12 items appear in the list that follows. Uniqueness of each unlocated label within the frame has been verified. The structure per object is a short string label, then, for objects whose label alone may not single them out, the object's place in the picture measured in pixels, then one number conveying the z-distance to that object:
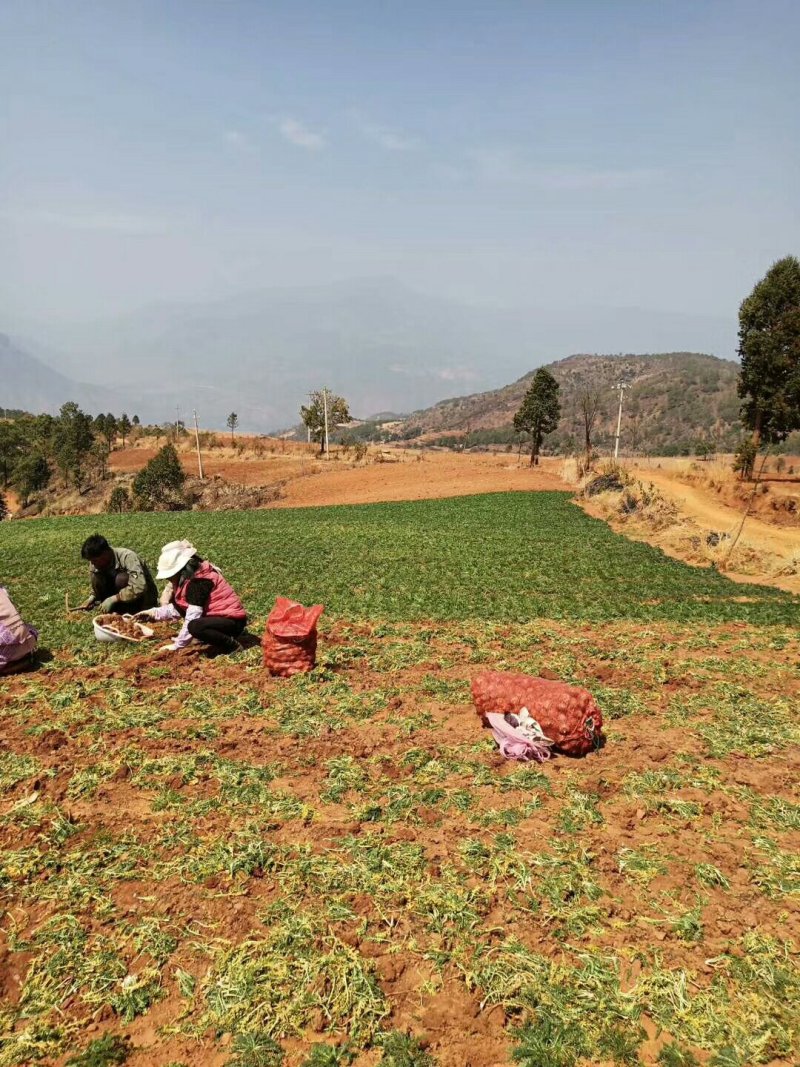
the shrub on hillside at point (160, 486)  45.31
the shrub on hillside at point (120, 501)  46.59
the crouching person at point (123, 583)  10.11
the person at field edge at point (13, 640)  8.55
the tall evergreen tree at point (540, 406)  52.12
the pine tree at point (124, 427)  82.59
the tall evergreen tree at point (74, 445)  60.97
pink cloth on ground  6.50
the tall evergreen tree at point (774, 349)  32.34
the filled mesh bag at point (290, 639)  8.49
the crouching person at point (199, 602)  8.63
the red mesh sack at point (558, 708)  6.54
